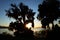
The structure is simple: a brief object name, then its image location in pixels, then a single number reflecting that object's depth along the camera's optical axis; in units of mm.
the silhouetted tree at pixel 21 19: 13435
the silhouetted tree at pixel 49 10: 14953
